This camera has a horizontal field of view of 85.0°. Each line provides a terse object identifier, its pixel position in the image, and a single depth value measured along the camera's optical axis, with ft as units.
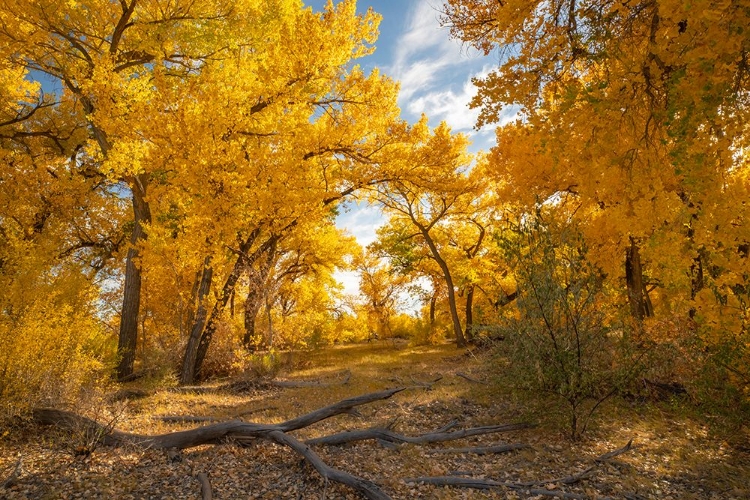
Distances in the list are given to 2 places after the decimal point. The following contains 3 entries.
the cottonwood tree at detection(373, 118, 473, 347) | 36.27
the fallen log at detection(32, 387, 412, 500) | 14.30
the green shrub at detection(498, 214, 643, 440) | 15.89
